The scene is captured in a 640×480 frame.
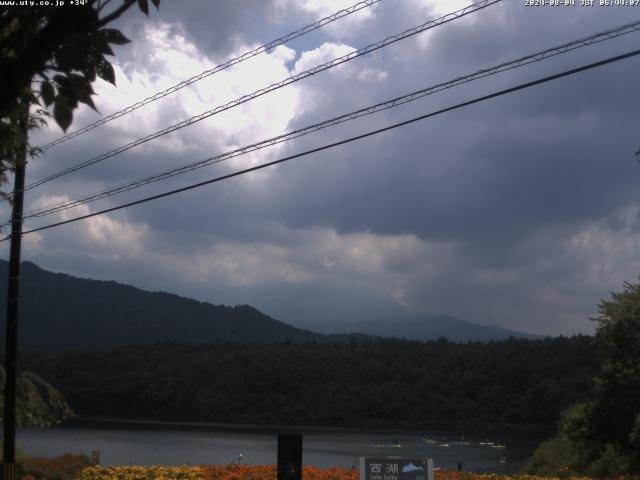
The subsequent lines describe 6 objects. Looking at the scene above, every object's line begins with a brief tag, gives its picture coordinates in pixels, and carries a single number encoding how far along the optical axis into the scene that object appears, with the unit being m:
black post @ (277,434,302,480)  8.52
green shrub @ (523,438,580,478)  19.99
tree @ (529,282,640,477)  19.20
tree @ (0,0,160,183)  3.75
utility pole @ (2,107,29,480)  16.86
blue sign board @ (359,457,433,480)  10.45
